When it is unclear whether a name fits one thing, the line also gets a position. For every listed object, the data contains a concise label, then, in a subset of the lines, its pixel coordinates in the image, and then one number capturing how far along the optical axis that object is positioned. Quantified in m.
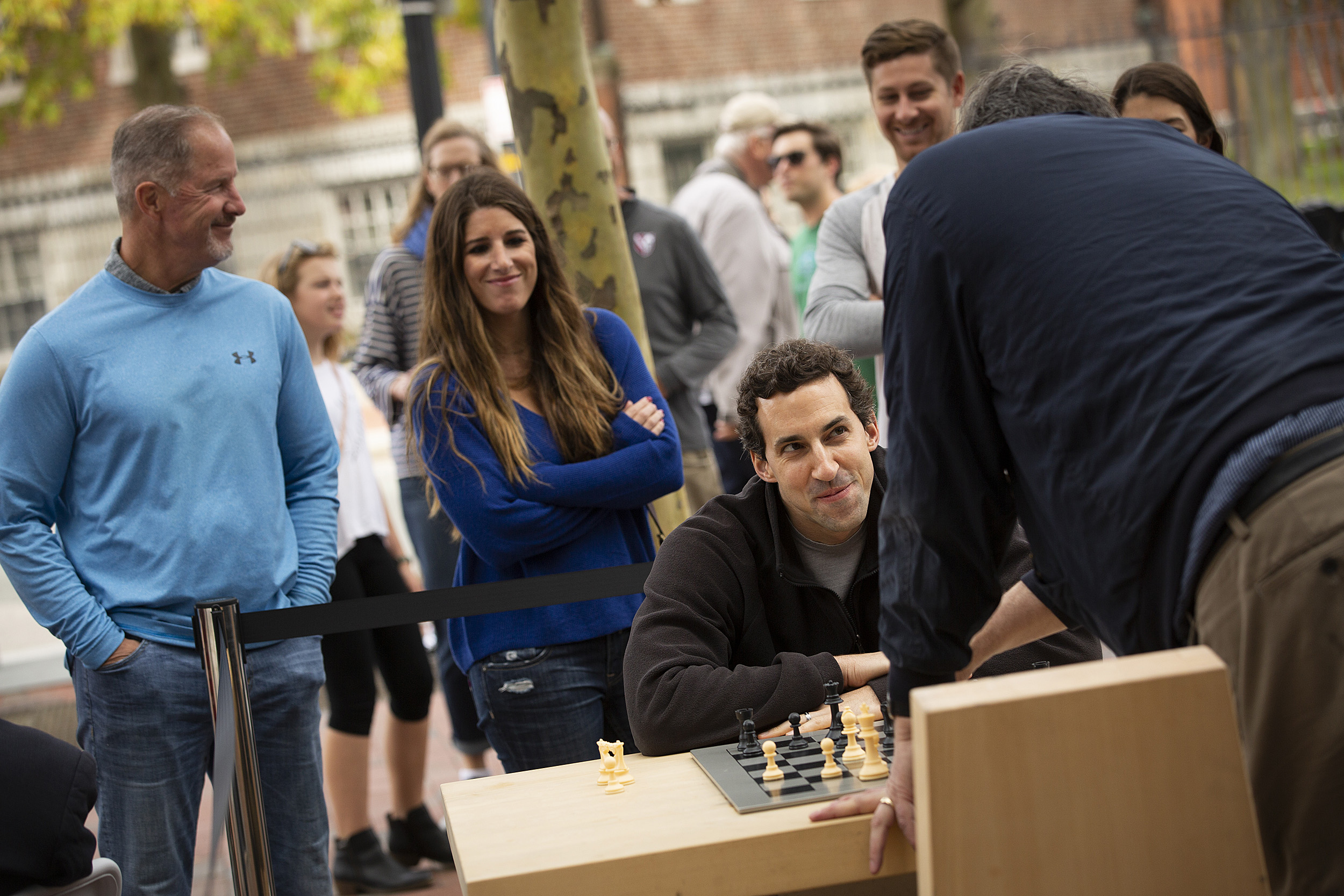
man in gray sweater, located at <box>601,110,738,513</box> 5.17
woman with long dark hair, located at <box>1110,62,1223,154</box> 3.80
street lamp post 6.50
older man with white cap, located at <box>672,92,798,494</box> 6.05
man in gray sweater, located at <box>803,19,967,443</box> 3.85
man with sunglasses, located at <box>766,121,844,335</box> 6.32
